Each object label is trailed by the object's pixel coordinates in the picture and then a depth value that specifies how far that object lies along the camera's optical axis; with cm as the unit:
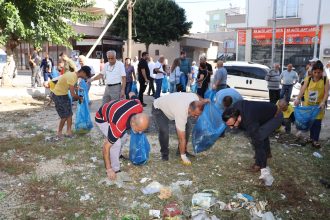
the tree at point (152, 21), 2652
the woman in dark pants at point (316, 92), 567
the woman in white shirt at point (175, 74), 990
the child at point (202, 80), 848
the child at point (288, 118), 651
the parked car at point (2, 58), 2095
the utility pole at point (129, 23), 1588
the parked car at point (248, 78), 1252
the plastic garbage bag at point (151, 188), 395
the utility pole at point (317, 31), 2058
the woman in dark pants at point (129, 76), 932
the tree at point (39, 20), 1070
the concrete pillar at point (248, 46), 2573
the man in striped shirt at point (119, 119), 358
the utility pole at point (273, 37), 2165
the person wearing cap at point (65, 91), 565
